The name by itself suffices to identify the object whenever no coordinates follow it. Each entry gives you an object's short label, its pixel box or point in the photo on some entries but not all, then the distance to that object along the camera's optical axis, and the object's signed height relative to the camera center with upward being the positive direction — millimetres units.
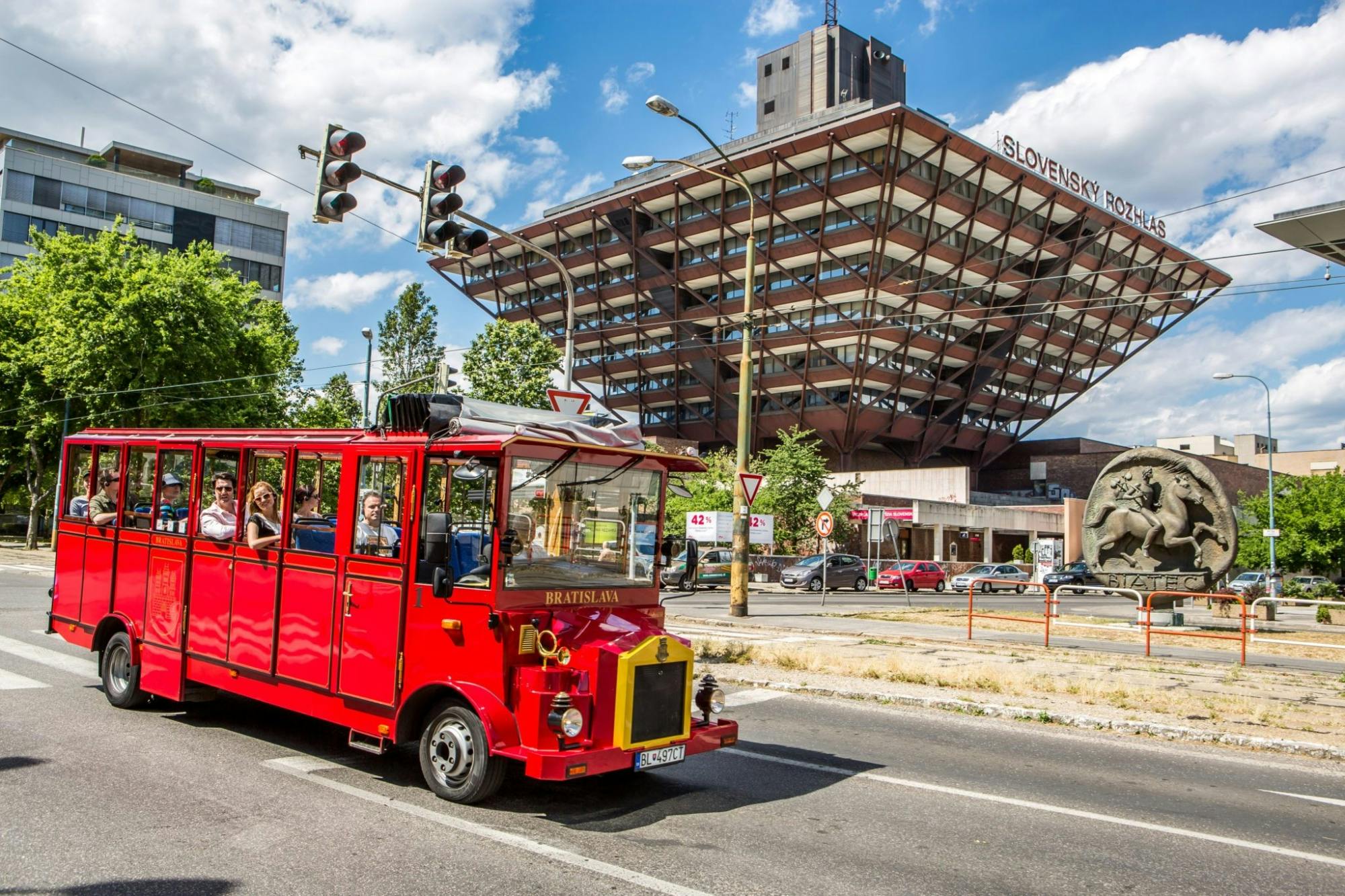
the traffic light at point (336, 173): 10906 +3847
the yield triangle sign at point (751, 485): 20391 +1038
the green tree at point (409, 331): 70688 +14031
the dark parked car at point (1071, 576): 46875 -1542
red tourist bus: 5988 -456
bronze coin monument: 22594 +529
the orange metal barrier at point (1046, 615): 16720 -1301
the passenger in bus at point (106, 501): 9219 +128
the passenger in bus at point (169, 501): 8547 +141
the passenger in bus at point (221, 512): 8016 +56
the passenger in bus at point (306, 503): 7375 +134
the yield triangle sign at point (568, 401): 14609 +1934
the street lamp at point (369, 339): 36562 +6808
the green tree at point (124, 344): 38500 +6924
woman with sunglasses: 7547 -8
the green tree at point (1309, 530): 51094 +1177
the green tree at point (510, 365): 42375 +7035
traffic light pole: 12617 +4286
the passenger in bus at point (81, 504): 9656 +101
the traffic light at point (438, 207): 12000 +3863
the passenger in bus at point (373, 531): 6707 -51
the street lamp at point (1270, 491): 40447 +2731
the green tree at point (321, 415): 46500 +5262
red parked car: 46219 -1708
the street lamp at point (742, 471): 21125 +1406
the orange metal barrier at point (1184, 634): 14609 -1108
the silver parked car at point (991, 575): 49875 -1619
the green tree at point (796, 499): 53312 +2036
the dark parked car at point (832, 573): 43156 -1601
